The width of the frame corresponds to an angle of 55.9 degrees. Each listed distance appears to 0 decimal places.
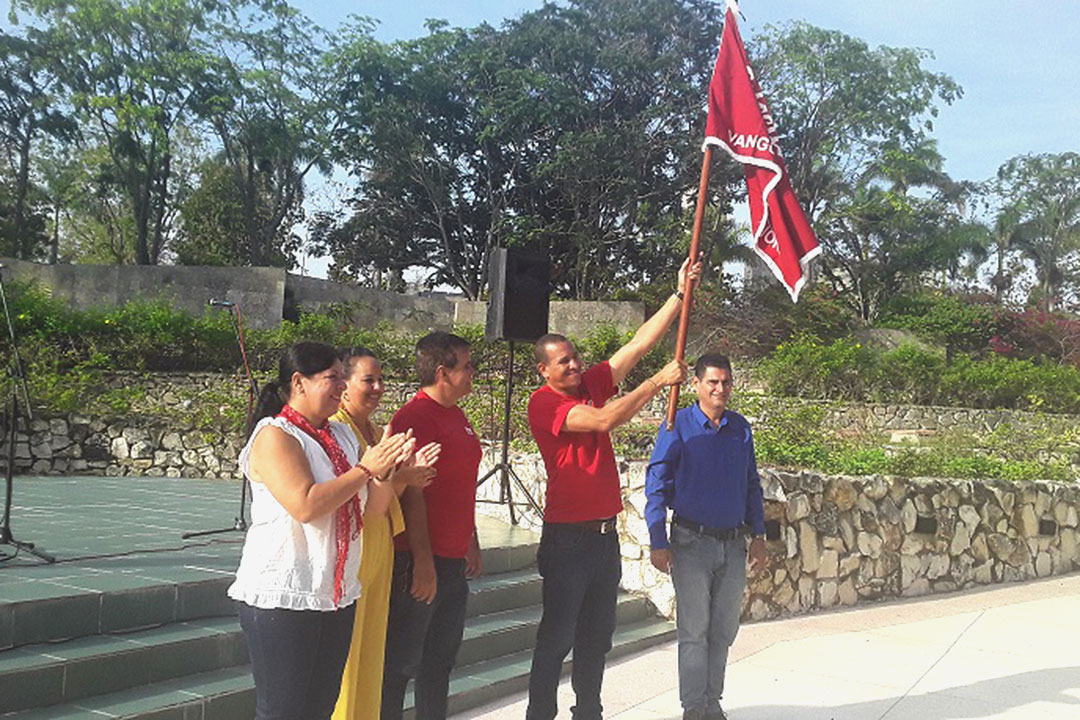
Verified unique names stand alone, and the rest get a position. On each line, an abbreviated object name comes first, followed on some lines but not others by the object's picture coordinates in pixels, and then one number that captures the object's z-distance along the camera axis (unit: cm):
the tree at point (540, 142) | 2555
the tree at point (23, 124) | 2352
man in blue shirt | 429
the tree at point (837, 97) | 2566
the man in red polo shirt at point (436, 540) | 351
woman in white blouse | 274
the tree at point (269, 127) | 2484
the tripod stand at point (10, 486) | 493
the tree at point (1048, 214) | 3259
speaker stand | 719
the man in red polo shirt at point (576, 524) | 392
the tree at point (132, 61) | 2339
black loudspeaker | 730
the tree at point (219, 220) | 2639
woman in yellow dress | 329
